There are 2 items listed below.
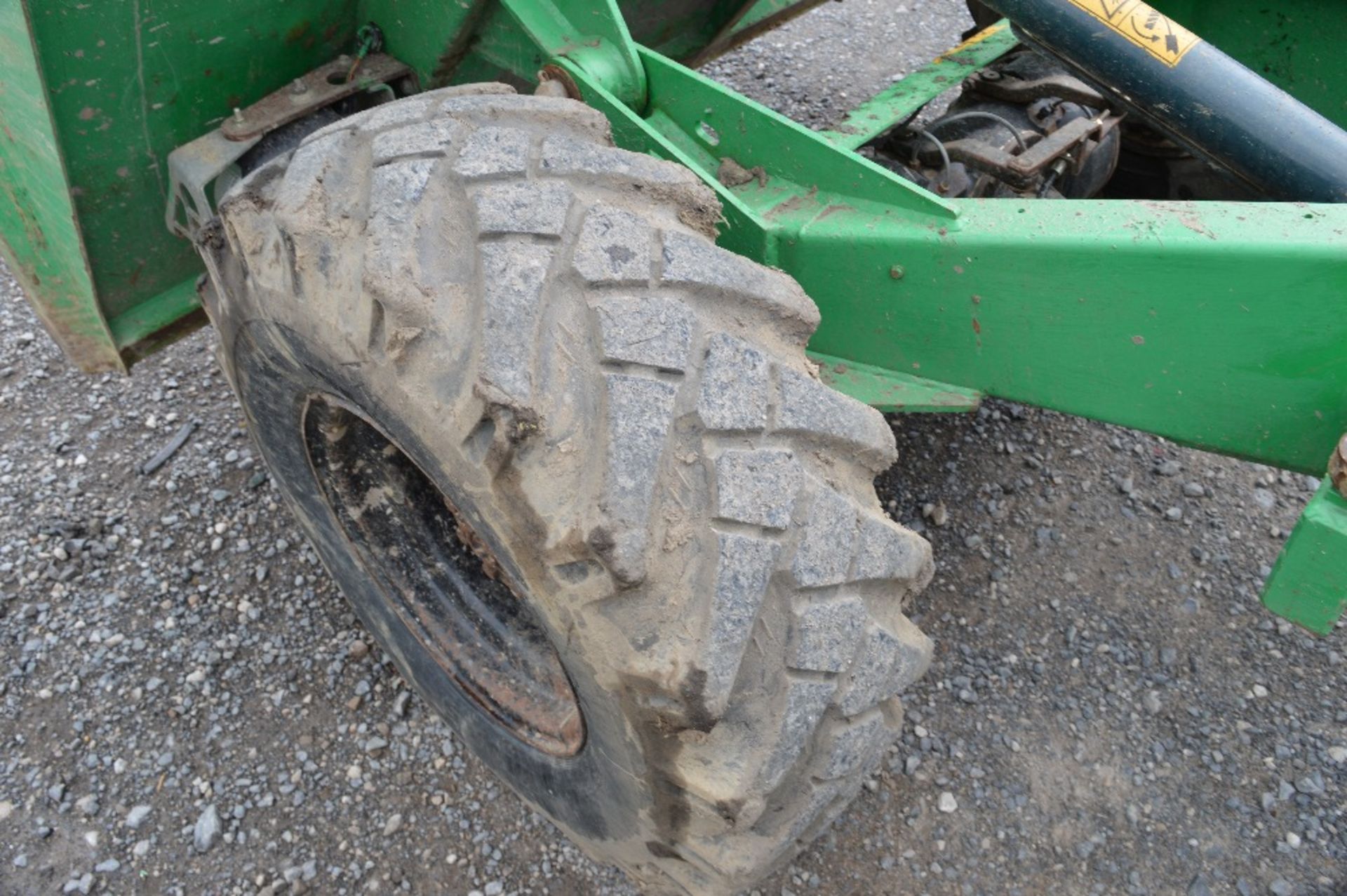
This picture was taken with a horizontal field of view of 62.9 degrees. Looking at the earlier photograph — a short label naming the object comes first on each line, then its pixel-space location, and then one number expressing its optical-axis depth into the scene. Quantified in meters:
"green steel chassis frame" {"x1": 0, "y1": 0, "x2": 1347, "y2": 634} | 1.45
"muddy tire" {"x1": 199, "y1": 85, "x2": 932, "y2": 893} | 1.42
